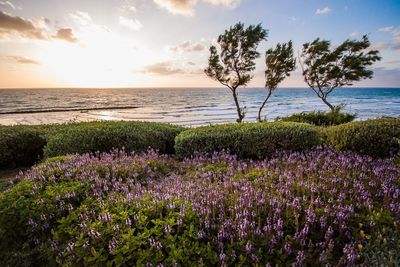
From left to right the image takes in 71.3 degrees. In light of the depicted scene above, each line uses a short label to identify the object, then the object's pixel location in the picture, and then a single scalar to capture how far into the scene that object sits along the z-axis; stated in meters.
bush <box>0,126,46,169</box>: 9.91
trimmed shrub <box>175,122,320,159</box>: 8.54
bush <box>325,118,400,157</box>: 7.98
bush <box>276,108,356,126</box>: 19.55
